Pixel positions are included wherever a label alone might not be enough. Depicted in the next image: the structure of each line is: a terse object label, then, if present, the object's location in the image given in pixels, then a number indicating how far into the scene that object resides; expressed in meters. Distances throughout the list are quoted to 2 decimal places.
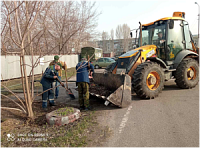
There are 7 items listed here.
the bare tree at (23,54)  3.83
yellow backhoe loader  5.98
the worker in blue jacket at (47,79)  5.26
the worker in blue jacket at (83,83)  5.27
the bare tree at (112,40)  65.62
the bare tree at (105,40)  66.68
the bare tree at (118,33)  62.87
